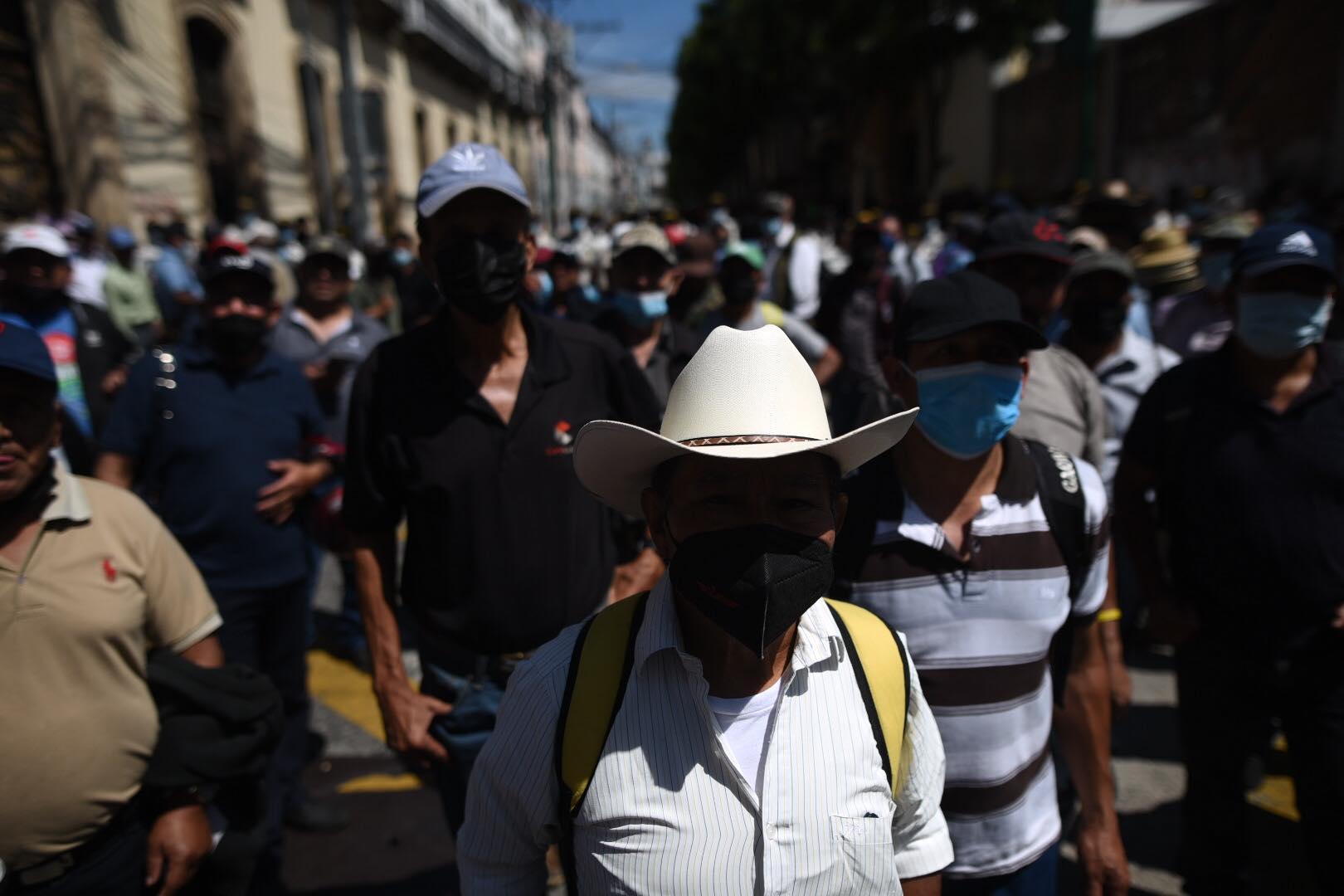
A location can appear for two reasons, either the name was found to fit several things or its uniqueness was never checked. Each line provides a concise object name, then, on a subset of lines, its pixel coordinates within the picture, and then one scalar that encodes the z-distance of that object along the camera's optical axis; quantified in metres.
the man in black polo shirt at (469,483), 2.29
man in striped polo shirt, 1.95
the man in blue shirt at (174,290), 10.22
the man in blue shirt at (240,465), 3.12
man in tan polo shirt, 1.89
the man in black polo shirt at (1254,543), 2.44
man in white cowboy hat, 1.38
